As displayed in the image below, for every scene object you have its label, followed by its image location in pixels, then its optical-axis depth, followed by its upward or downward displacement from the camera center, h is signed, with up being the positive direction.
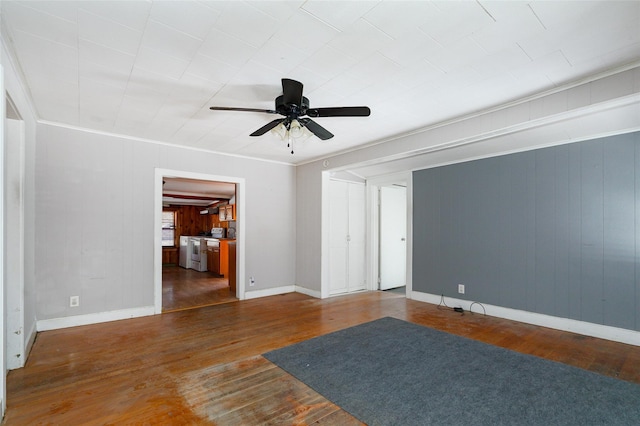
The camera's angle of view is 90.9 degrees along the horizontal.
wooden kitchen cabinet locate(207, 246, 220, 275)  7.63 -1.11
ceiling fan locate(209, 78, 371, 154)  2.35 +0.85
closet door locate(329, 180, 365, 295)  5.61 -0.41
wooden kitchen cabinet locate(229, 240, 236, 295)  5.70 -0.97
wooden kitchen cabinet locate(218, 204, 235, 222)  8.57 +0.06
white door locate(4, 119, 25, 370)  2.55 -0.29
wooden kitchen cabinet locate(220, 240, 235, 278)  7.55 -1.01
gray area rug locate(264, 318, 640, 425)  2.02 -1.30
